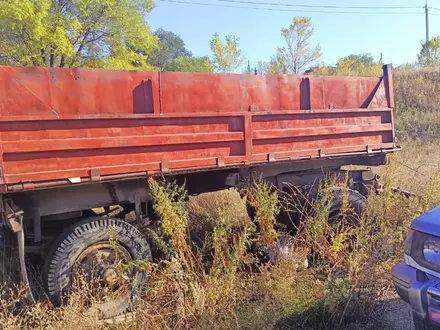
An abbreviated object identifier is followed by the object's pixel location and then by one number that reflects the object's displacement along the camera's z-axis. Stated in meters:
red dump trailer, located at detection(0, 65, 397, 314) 3.83
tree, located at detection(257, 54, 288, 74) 27.52
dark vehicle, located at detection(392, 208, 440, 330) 2.75
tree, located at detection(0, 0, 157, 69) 18.11
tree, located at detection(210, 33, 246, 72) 32.06
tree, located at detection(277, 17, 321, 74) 32.00
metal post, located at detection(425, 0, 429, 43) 40.34
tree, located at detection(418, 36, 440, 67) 29.74
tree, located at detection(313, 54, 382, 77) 23.48
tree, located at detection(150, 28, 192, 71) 44.75
